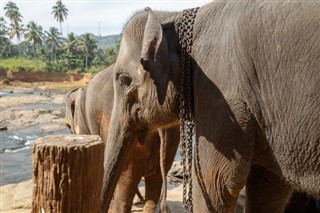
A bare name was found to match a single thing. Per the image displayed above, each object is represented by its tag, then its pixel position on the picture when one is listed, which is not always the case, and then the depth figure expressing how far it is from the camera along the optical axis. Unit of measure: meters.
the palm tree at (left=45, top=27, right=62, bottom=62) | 50.72
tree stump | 1.49
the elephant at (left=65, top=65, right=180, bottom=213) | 3.39
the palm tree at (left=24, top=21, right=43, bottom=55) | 50.16
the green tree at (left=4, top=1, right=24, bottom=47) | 50.28
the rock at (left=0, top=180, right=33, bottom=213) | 4.82
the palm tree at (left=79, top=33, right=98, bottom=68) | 47.12
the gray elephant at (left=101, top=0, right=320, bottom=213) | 1.74
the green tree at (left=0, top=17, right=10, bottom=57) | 48.81
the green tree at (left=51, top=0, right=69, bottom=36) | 57.43
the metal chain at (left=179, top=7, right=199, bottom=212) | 2.04
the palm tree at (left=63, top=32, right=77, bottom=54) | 47.69
